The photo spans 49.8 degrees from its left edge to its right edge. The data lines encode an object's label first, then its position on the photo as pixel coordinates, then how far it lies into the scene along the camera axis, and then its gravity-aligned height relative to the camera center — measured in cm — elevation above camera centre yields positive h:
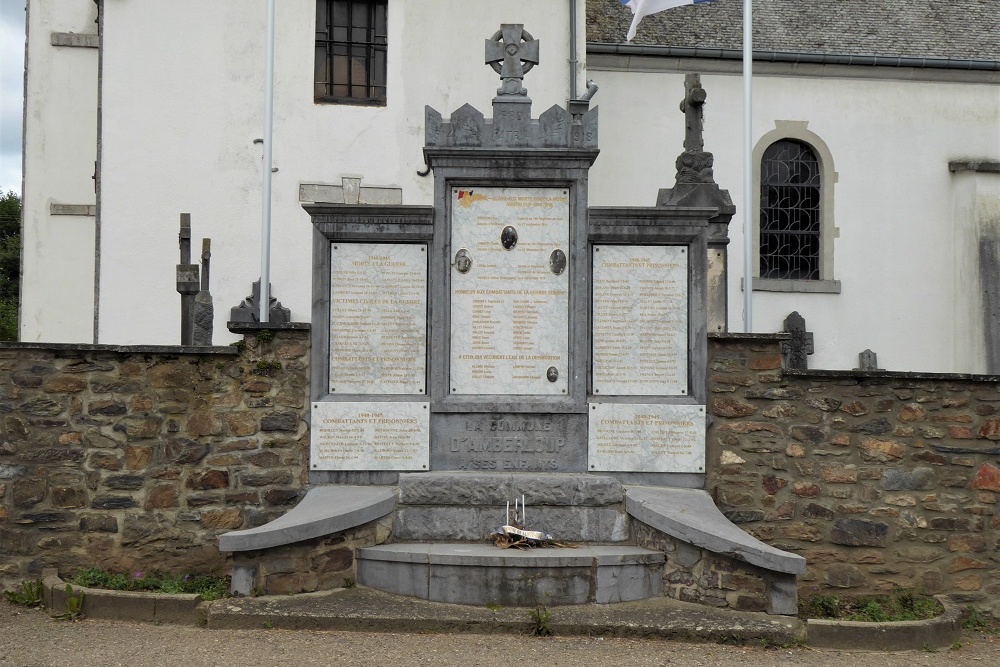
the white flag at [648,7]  1175 +410
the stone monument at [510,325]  771 +40
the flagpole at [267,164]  967 +223
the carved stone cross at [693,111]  1019 +264
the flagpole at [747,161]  989 +218
